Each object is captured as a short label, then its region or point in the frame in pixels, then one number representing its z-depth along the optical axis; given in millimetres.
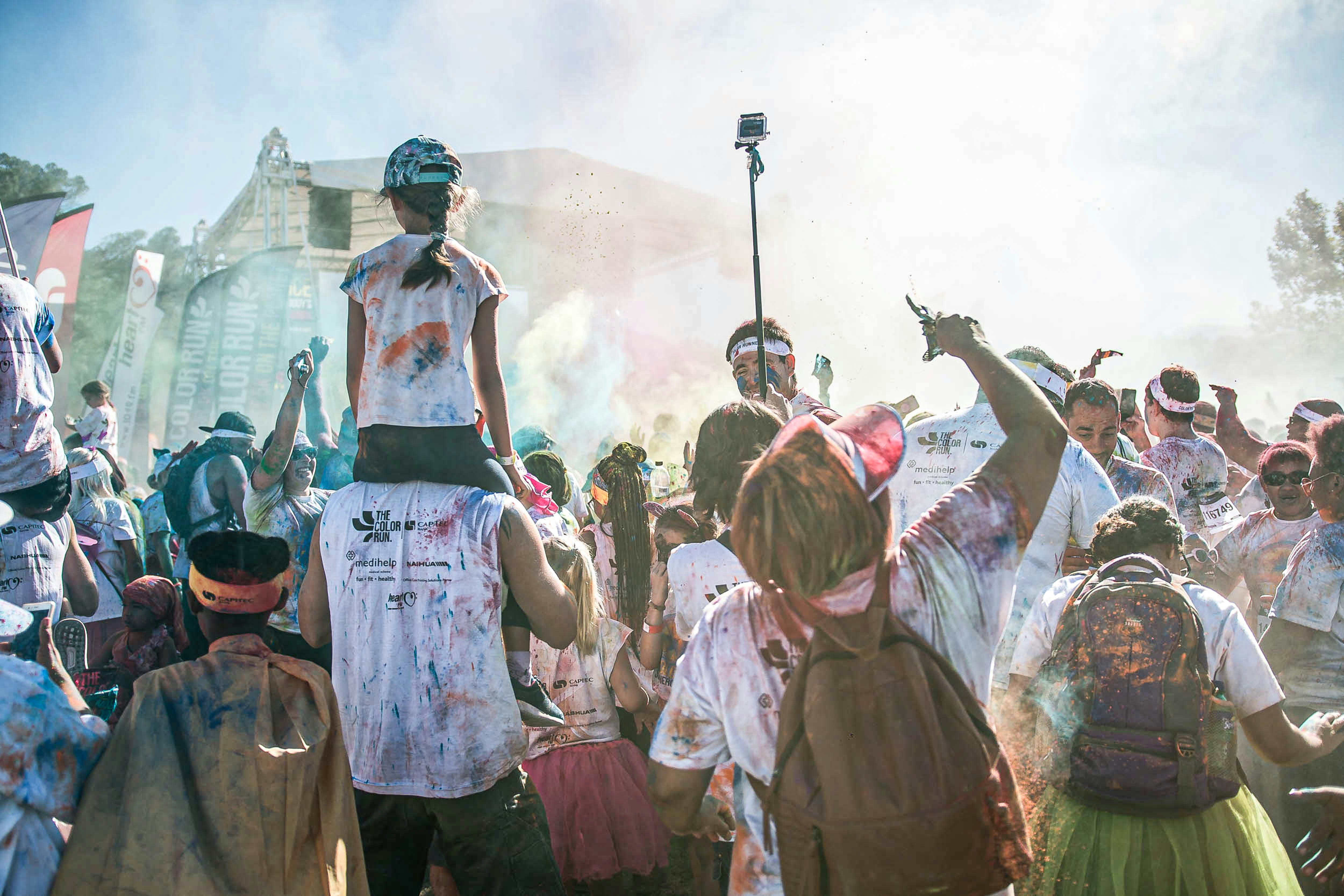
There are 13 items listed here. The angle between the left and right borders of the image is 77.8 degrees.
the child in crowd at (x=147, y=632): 3527
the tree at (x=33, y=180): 19547
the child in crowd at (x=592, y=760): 3762
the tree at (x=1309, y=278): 20141
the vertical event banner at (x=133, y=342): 17984
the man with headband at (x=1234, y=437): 7262
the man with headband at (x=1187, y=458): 5703
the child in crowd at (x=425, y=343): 2611
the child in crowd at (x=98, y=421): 7961
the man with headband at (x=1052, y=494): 3650
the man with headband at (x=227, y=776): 2123
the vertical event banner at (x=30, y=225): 14031
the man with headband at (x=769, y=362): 5180
